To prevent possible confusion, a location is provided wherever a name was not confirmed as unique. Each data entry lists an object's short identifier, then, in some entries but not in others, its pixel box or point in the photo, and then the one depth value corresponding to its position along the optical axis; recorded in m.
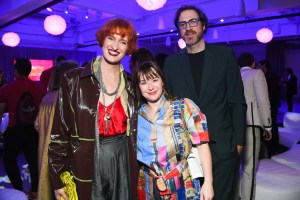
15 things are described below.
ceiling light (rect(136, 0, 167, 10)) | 4.21
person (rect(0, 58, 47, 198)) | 3.17
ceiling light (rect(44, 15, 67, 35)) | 6.32
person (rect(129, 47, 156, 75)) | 2.44
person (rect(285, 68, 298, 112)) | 10.79
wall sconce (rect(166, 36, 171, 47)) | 12.00
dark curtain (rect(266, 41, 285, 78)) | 14.96
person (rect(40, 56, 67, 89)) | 3.54
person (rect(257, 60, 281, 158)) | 4.84
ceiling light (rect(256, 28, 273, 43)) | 8.21
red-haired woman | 1.61
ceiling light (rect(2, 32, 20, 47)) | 8.29
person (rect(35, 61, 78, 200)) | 2.48
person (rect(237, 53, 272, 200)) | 2.99
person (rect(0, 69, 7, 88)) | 5.48
